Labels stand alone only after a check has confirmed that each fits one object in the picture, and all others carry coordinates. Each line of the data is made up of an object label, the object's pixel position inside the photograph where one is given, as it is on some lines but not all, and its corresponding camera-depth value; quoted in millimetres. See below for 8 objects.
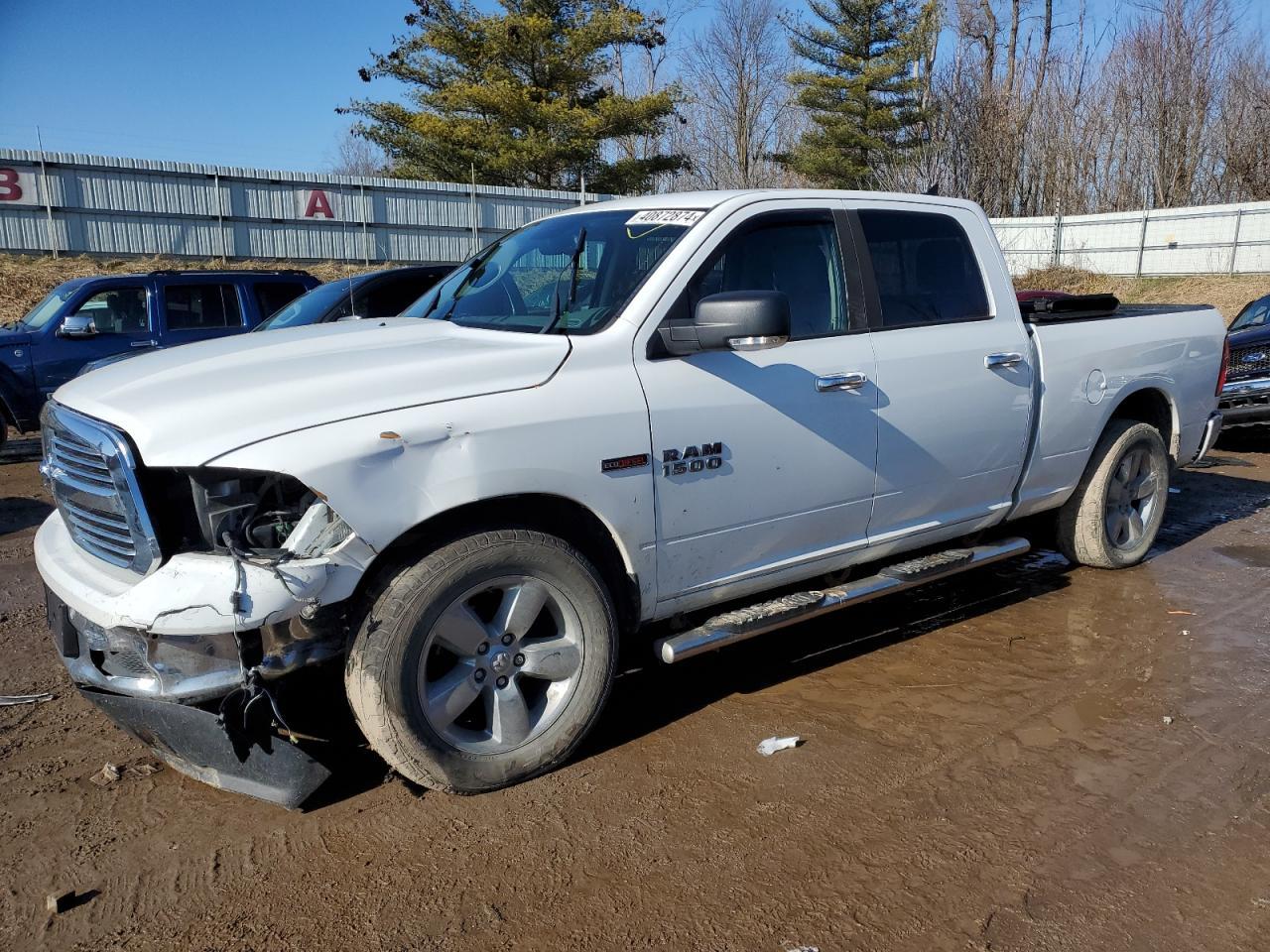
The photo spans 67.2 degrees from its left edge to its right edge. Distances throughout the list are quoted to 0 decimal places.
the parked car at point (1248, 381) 9484
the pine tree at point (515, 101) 30469
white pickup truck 2779
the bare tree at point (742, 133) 42156
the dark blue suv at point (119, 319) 9797
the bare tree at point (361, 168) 57094
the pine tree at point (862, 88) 36906
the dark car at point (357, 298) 8531
